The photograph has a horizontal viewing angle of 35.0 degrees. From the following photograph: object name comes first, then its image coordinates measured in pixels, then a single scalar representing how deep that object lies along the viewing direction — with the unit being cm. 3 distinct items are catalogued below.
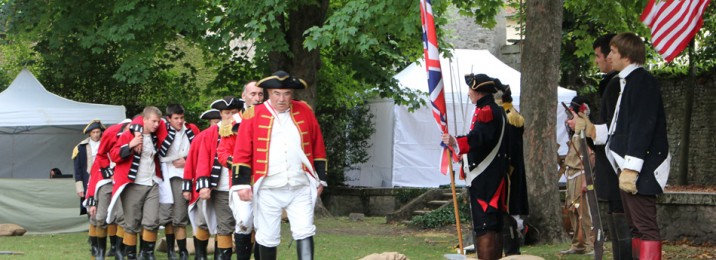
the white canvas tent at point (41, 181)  2003
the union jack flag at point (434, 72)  1013
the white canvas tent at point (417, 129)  2619
